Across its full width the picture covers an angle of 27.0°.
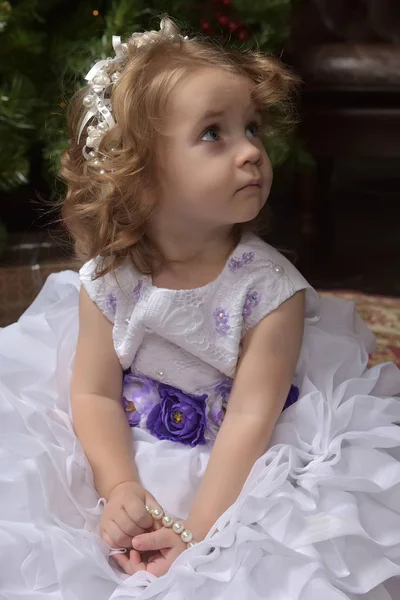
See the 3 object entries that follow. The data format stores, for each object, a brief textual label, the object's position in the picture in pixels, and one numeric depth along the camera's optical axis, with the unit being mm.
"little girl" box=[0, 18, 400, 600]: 887
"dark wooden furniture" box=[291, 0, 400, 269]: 2479
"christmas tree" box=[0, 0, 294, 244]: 1986
